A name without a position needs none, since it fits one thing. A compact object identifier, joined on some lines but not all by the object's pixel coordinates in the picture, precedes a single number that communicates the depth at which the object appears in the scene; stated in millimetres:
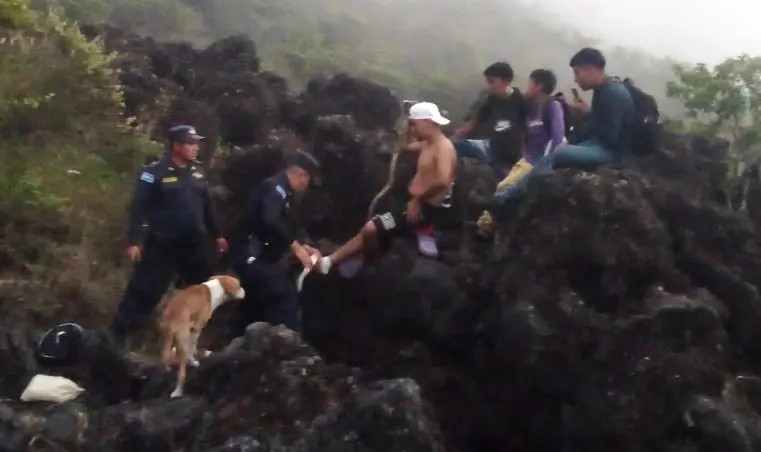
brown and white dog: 5078
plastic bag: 4410
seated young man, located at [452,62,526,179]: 6898
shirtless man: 5785
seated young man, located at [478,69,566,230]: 6316
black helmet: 5059
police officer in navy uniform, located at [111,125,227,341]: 5398
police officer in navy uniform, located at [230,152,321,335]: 5566
